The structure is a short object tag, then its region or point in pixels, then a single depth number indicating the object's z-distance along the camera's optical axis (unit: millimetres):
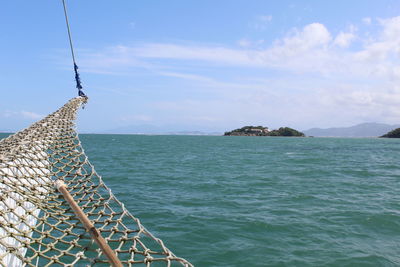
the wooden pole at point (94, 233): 2562
